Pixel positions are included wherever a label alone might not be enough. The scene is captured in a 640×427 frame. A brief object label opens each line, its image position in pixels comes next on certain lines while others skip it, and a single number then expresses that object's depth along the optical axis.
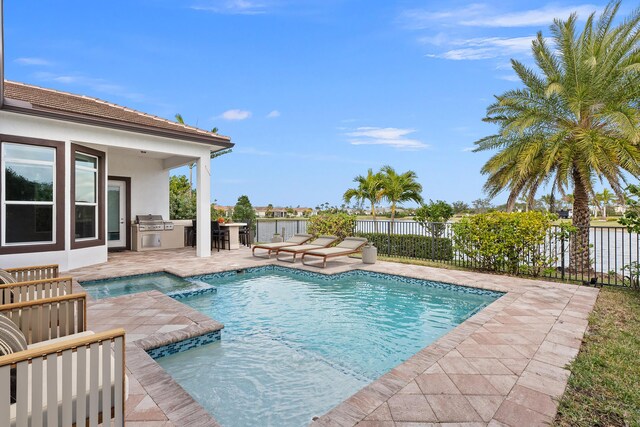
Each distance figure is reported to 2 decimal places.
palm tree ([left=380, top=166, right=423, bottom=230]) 20.05
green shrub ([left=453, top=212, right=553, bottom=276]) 8.60
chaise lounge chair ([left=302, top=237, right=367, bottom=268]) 9.48
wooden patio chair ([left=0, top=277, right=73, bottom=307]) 3.50
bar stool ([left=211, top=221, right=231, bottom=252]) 13.11
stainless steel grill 12.48
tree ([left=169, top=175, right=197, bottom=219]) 16.30
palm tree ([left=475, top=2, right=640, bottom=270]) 8.97
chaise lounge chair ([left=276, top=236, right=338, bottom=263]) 10.26
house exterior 7.68
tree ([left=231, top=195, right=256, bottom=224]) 16.70
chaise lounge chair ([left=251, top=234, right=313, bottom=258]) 10.87
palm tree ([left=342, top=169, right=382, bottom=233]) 20.34
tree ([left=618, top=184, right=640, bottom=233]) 6.71
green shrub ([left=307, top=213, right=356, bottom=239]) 13.94
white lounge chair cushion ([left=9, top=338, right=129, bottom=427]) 1.82
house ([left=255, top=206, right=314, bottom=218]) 69.36
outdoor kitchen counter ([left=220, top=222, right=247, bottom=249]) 13.21
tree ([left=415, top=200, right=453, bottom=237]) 13.13
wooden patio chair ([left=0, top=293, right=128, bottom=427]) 1.75
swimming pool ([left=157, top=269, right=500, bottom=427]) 3.32
